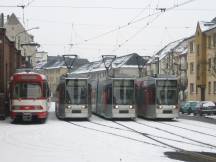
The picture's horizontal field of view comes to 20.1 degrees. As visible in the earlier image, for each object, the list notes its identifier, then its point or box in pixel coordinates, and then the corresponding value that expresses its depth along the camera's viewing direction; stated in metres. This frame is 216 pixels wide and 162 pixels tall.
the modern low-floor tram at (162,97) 38.50
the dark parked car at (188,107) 61.51
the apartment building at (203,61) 78.31
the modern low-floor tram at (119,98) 38.19
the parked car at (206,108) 57.84
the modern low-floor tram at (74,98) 37.69
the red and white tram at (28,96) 33.84
